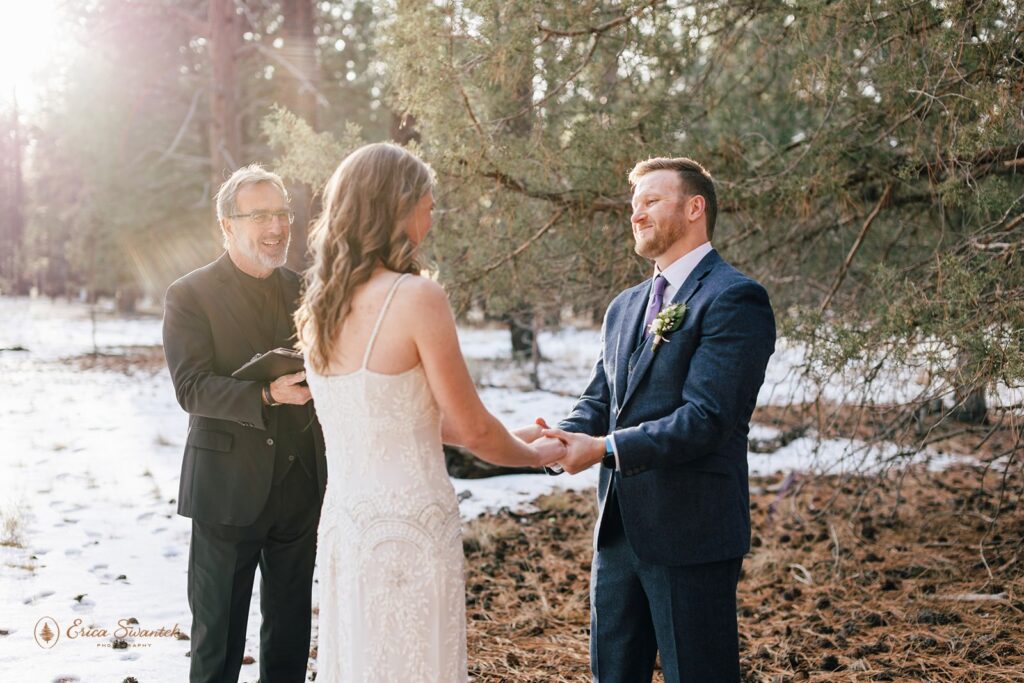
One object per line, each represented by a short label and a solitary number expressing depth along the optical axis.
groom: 2.44
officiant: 3.12
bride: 2.12
